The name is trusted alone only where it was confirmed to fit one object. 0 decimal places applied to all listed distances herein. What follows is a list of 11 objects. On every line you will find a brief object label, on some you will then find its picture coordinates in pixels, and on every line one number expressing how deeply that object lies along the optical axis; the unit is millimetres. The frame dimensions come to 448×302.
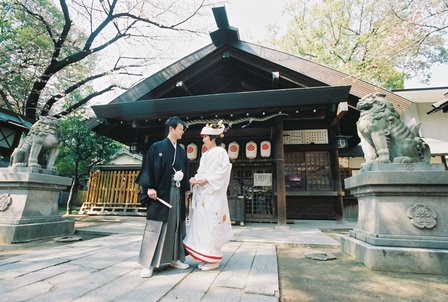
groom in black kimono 2699
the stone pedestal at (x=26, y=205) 4664
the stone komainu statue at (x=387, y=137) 3348
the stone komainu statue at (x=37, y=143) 5238
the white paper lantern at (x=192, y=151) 8226
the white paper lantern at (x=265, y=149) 7574
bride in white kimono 2795
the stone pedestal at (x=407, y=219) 2936
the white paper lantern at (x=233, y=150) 7766
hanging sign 7977
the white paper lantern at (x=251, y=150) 7605
